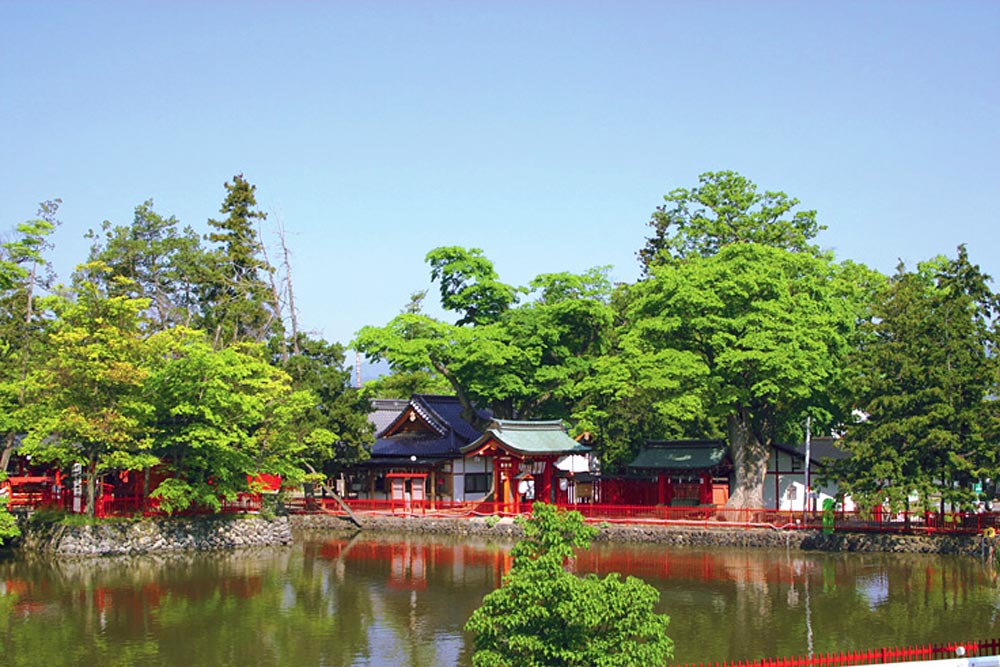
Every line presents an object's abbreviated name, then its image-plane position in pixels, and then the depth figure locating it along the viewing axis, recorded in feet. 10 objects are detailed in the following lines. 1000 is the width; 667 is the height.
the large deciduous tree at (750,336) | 133.08
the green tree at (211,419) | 126.82
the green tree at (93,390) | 119.65
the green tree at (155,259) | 239.50
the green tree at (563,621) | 45.47
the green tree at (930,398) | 114.93
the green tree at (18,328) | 126.82
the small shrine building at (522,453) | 154.20
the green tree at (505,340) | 165.78
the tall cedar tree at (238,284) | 182.50
